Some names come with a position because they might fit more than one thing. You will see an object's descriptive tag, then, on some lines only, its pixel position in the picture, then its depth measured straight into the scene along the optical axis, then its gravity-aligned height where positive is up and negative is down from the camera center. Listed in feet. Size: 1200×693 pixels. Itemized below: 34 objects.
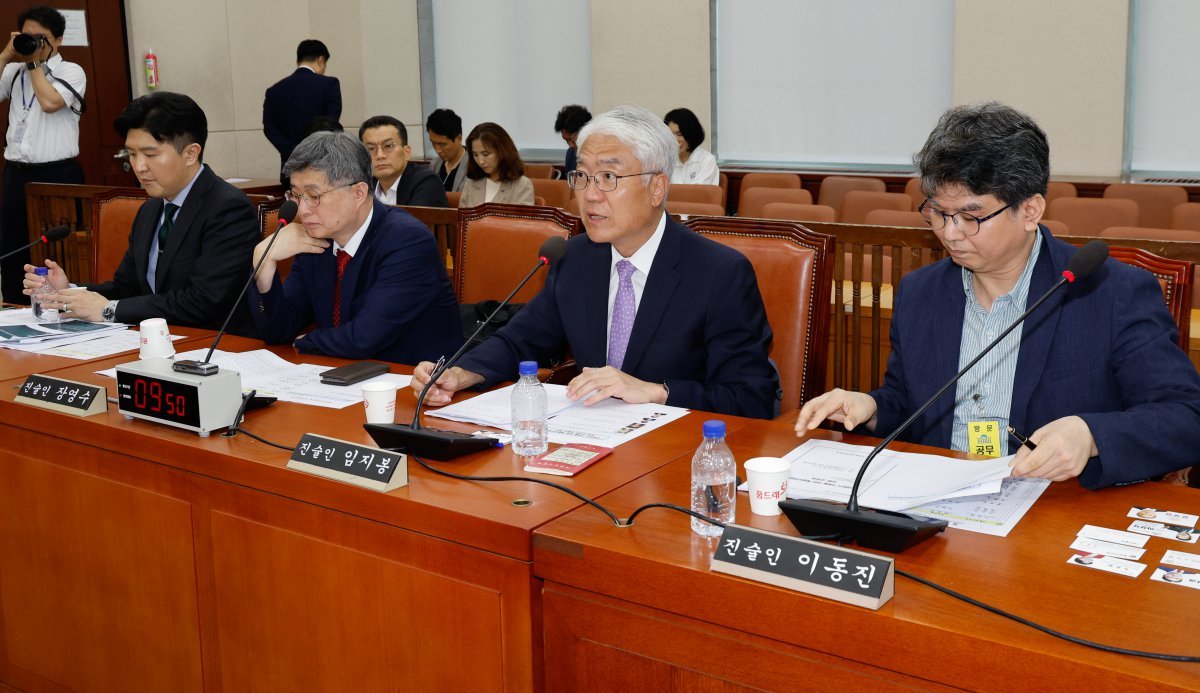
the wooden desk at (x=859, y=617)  3.69 -1.63
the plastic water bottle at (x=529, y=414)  6.06 -1.36
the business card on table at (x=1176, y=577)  4.08 -1.57
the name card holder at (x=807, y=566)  3.98 -1.50
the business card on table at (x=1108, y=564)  4.22 -1.58
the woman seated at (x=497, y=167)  18.90 +0.13
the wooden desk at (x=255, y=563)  5.11 -2.06
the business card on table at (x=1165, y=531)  4.52 -1.56
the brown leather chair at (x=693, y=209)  16.26 -0.58
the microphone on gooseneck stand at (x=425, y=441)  5.81 -1.41
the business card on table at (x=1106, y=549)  4.38 -1.57
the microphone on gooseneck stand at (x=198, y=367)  6.63 -1.13
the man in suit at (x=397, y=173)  16.90 +0.07
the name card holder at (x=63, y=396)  6.89 -1.35
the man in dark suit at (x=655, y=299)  7.38 -0.88
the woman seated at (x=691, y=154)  22.11 +0.33
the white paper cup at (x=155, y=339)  7.94 -1.14
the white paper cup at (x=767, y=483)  4.82 -1.39
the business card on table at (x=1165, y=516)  4.70 -1.55
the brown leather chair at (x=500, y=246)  9.89 -0.65
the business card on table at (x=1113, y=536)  4.51 -1.57
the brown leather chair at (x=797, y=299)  7.95 -0.96
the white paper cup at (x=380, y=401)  6.28 -1.29
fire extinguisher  25.43 +2.60
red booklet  5.64 -1.50
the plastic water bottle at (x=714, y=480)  4.86 -1.39
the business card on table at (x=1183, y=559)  4.25 -1.57
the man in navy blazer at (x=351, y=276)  8.83 -0.81
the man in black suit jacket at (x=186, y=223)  10.18 -0.40
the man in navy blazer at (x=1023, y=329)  5.52 -0.91
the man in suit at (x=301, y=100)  24.54 +1.80
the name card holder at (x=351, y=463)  5.42 -1.45
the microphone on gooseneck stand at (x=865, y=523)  4.39 -1.44
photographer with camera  18.74 +1.21
